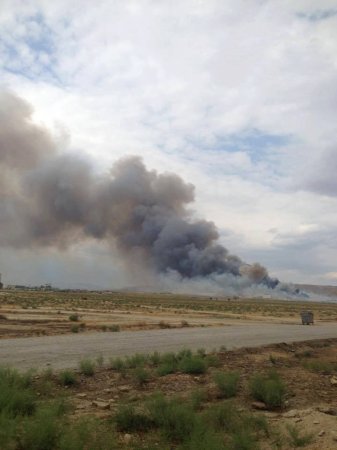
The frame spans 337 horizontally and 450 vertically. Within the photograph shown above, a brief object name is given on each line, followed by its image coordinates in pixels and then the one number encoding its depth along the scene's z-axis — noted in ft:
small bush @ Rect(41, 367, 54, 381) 41.69
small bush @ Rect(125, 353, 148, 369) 50.66
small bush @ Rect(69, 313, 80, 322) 130.60
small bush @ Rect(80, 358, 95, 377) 45.34
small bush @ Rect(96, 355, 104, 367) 50.91
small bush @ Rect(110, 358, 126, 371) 49.14
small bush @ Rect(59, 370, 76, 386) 40.55
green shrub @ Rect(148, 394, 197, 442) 26.50
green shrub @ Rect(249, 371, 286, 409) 36.09
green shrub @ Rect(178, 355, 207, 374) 48.98
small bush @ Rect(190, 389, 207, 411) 33.41
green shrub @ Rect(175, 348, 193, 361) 55.56
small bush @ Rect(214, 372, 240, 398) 38.32
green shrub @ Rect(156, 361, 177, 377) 47.26
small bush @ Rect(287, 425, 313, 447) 25.82
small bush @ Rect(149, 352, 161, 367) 53.50
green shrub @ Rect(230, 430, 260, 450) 24.06
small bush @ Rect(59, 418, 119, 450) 22.41
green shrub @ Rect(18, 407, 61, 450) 23.00
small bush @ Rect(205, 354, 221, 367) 53.62
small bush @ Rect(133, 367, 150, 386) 42.95
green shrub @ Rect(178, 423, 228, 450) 22.68
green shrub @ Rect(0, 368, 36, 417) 28.91
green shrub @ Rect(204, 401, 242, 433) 27.99
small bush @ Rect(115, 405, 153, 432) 27.86
